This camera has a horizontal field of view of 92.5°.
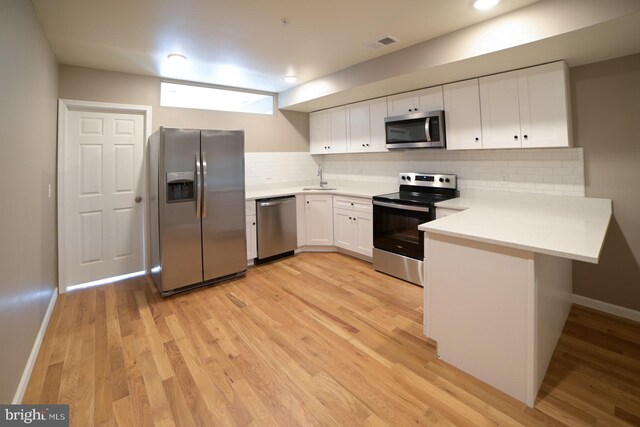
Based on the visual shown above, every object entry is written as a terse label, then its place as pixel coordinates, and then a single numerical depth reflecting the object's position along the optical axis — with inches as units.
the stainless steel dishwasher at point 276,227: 160.1
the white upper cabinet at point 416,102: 131.2
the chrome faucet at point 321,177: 202.7
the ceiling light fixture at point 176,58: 122.3
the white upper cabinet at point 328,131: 179.8
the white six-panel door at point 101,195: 133.1
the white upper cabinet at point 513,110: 100.0
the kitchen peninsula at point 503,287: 63.6
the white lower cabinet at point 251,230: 155.9
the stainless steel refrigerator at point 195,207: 123.6
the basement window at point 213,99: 154.8
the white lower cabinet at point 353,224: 153.9
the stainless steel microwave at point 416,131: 129.6
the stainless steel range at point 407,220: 127.4
